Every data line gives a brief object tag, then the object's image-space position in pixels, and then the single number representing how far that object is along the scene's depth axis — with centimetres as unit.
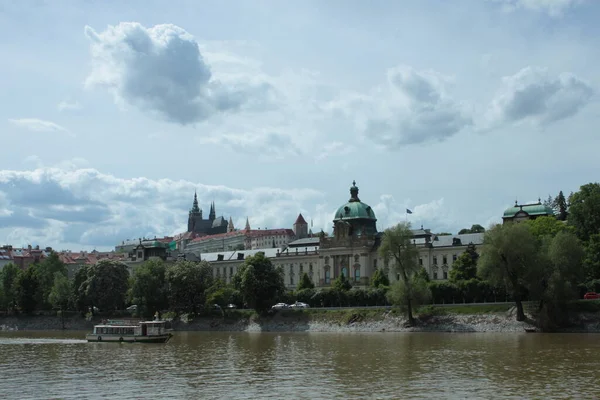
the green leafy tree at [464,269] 11850
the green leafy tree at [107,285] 13200
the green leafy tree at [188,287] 12231
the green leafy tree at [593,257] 9956
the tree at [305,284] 14512
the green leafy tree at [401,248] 10575
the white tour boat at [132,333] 8812
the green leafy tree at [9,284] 14882
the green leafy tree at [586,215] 10556
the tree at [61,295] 13650
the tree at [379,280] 13425
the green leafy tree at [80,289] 13288
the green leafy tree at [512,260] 9106
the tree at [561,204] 17222
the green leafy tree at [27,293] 14638
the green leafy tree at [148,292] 12662
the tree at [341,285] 13300
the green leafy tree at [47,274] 14650
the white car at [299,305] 12325
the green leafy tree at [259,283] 11700
